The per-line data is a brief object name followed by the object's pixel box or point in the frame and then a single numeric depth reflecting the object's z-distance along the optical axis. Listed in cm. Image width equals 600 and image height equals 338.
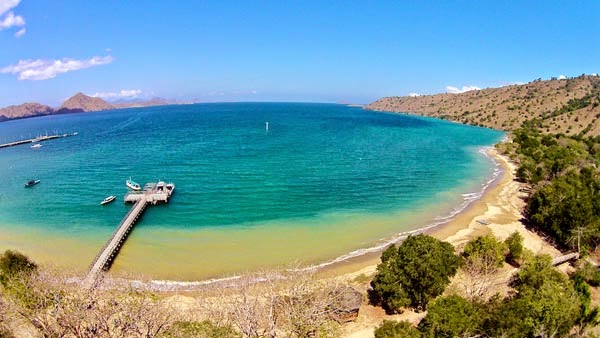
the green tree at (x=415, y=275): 2745
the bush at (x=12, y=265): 2788
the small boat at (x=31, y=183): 6750
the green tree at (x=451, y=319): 2173
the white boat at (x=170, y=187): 6049
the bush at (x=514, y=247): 3500
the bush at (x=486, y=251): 3225
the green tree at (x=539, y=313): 2194
